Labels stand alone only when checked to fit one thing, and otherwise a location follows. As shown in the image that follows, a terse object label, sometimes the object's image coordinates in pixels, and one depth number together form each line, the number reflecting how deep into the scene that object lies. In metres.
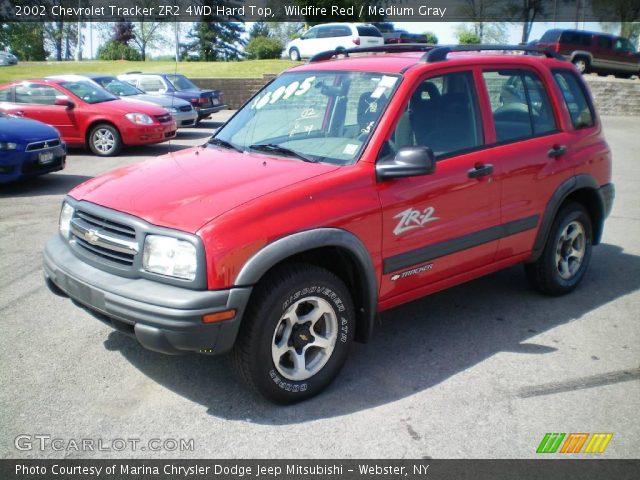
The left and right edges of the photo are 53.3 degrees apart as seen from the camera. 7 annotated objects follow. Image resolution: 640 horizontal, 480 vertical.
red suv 3.26
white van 29.05
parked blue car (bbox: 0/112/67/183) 8.91
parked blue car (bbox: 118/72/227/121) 18.19
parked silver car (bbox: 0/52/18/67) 48.16
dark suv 29.09
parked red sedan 12.99
